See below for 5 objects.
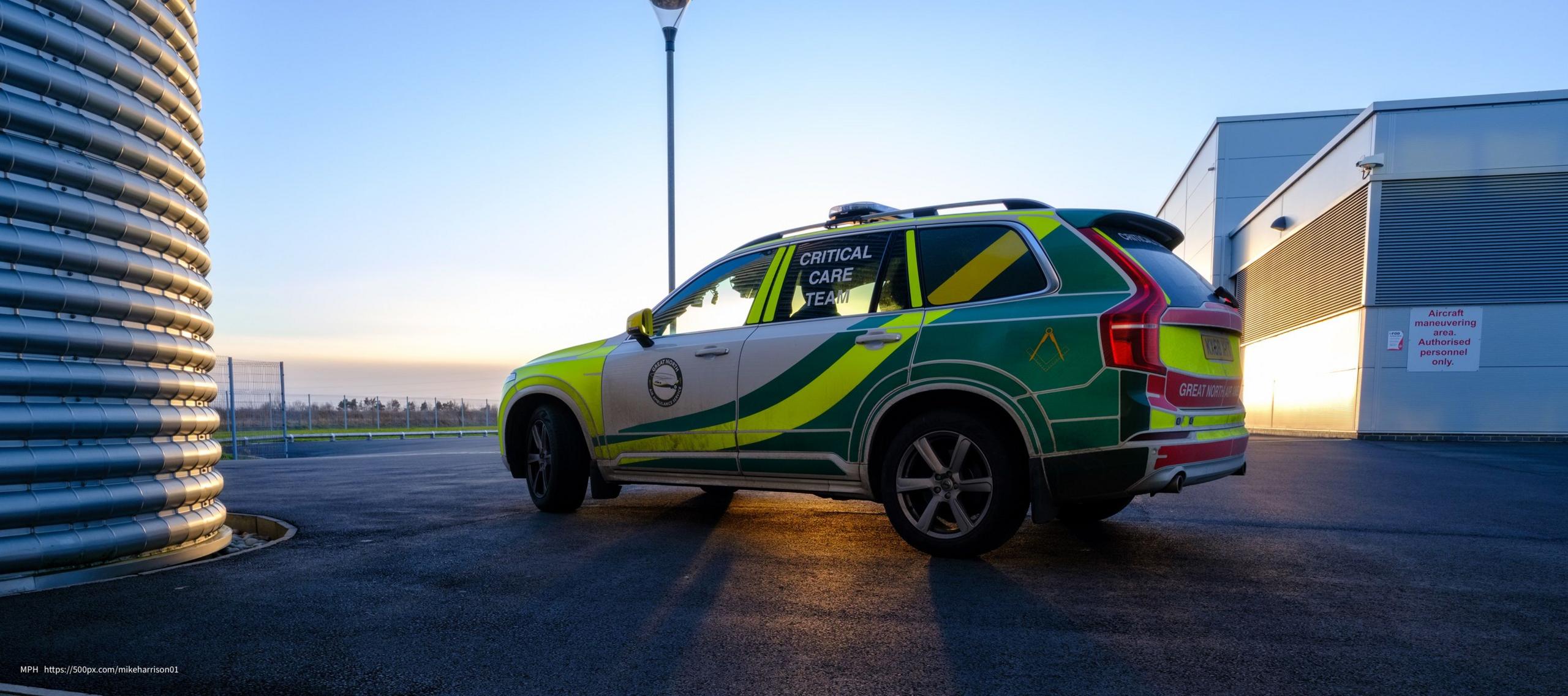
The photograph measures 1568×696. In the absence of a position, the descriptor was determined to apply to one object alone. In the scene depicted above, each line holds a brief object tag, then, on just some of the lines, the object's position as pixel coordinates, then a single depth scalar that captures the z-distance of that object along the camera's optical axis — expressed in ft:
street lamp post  41.24
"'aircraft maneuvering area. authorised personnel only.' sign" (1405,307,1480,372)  63.46
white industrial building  61.93
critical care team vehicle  13.58
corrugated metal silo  12.52
